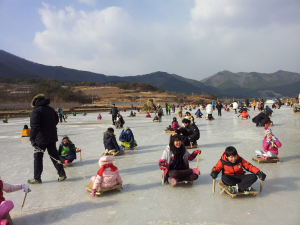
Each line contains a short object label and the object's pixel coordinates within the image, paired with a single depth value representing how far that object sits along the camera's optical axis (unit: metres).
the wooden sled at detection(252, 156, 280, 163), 5.52
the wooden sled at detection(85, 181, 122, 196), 3.85
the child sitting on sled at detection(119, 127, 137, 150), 7.42
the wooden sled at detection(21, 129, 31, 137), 11.10
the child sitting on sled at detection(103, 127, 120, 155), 6.63
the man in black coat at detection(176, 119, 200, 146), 7.20
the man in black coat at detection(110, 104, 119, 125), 14.76
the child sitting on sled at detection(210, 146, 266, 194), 3.67
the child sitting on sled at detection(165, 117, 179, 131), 10.73
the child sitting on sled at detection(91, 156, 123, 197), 3.84
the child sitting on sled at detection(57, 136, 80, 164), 5.84
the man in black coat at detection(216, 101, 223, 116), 21.75
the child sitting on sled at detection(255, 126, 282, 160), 5.54
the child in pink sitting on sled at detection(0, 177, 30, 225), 2.79
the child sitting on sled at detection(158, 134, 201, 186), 4.15
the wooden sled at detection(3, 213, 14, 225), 2.87
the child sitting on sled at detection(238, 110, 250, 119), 17.95
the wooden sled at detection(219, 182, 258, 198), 3.61
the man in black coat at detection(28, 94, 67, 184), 4.23
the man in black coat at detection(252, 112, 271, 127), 12.59
